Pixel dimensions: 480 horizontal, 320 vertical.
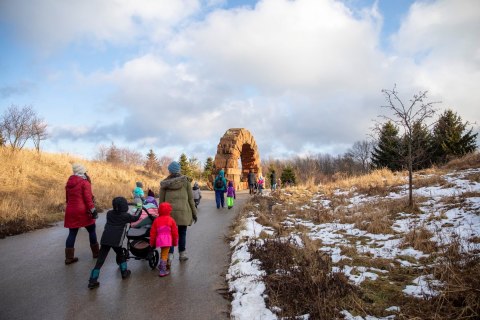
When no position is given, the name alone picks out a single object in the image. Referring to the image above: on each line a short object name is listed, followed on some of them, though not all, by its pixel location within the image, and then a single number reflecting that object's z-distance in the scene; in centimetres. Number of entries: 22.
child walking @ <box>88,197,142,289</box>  506
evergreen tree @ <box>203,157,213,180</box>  4413
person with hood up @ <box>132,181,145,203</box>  974
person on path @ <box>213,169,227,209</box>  1338
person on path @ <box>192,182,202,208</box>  1329
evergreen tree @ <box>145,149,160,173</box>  3822
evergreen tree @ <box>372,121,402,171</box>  3402
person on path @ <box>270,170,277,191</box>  2505
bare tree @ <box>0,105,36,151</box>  1953
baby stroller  568
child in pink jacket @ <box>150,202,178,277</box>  533
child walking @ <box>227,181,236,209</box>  1355
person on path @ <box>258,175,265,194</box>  2078
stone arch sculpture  2303
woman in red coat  600
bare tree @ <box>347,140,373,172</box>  7334
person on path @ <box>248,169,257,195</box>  2017
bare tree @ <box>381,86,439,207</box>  884
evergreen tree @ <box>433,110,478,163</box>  2873
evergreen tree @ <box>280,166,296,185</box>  3722
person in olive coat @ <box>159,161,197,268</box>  599
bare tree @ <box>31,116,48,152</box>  2135
